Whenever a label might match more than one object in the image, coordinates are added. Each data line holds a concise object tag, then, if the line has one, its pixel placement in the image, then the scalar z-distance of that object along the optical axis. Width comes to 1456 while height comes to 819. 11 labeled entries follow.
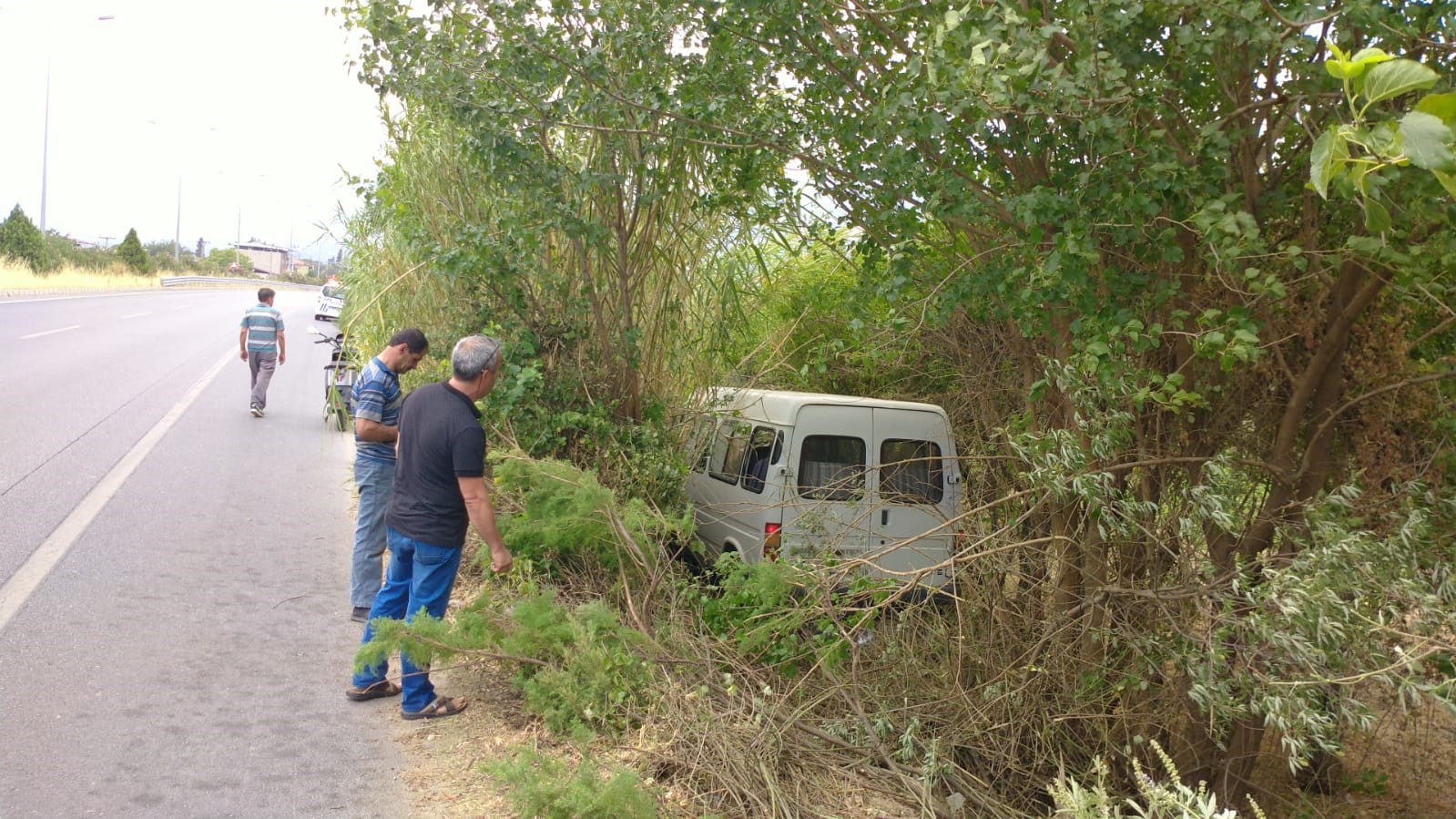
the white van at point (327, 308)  34.20
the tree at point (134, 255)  69.75
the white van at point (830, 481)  6.45
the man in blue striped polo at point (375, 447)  6.37
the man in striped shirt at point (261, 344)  15.31
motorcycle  9.53
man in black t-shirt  5.18
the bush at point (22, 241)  48.38
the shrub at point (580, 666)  5.00
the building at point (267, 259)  128.38
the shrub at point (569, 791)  3.81
